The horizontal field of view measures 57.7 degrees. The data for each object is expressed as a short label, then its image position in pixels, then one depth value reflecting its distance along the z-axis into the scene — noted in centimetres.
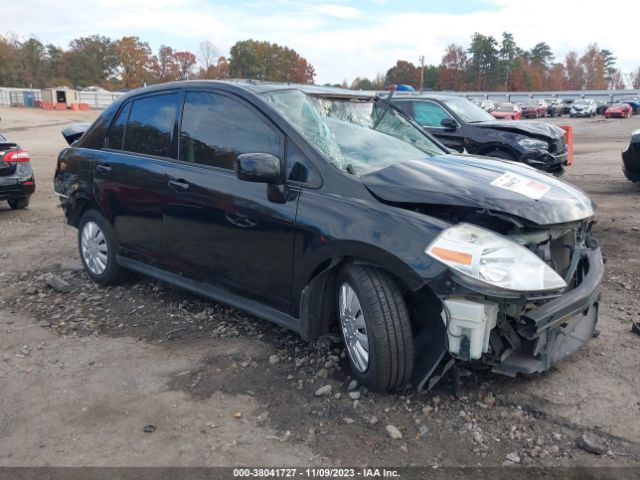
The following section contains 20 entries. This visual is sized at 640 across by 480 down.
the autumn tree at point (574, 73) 11468
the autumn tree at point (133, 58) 9569
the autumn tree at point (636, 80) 12414
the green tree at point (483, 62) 10306
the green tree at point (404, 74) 9494
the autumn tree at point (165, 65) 8965
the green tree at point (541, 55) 11362
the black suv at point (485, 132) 960
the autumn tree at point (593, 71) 11631
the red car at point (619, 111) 4588
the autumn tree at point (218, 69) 6760
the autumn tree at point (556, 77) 10925
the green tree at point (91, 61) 9525
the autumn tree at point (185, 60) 8080
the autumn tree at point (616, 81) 12118
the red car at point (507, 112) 2938
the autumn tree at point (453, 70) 10469
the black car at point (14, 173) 916
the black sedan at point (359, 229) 296
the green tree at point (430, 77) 10869
